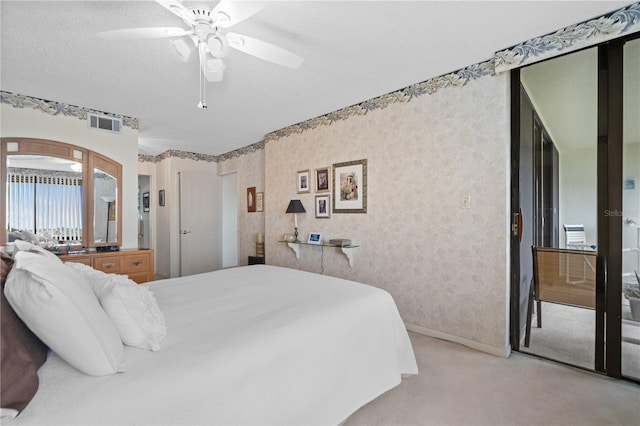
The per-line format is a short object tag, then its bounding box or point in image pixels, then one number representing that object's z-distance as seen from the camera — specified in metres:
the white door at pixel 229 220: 5.96
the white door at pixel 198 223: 5.39
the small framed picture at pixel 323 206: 3.65
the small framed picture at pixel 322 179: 3.65
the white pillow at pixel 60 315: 0.88
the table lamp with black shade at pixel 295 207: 3.78
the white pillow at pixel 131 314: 1.12
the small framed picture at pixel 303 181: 3.88
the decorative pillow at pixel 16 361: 0.75
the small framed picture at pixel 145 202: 6.09
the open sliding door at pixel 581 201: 1.92
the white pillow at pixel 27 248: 1.41
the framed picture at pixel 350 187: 3.25
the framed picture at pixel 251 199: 5.08
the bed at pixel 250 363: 0.88
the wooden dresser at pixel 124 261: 2.94
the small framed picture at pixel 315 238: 3.64
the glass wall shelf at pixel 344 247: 3.26
